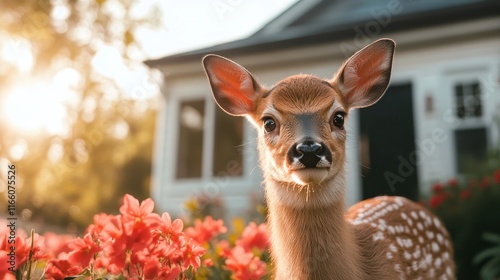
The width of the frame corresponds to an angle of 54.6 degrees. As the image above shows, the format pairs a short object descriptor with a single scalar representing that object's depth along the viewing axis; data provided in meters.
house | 9.27
